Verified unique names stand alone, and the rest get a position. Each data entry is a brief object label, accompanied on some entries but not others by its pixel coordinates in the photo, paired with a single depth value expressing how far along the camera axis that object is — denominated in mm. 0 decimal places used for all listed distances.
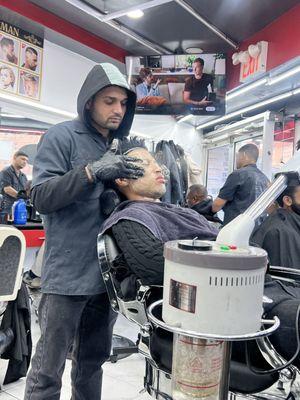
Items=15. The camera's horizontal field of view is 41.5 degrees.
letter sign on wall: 4328
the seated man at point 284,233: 2367
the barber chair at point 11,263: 1810
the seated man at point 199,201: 3902
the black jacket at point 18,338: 2217
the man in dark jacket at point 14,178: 3943
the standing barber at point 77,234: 1429
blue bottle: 3648
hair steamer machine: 755
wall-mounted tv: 4758
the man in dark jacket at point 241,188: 3703
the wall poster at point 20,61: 3941
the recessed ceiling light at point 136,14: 4172
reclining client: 1109
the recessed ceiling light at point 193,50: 5262
